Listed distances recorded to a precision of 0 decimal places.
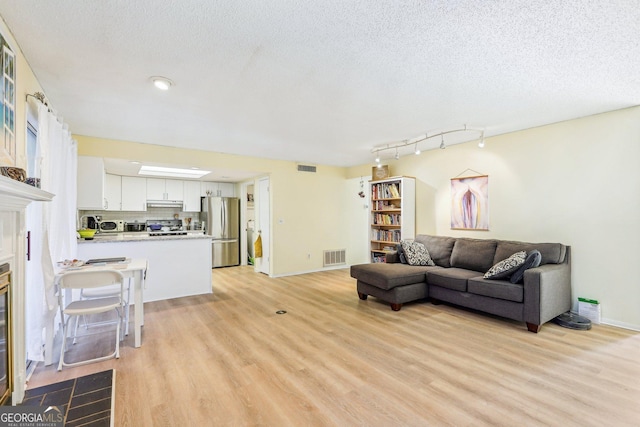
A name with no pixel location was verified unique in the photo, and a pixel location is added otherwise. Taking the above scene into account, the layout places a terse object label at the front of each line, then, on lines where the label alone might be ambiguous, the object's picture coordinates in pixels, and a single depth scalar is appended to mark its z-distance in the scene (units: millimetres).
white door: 6145
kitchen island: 4195
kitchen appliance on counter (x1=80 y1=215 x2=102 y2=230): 6234
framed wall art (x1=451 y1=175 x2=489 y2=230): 4512
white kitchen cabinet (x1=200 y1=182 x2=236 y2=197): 7309
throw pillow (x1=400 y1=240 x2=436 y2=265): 4535
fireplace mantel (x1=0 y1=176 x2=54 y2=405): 1723
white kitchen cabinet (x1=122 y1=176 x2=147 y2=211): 6438
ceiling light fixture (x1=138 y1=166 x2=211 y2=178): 5947
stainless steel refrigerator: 7148
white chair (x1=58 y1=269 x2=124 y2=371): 2539
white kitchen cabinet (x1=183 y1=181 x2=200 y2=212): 7086
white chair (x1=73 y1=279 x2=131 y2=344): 3208
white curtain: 2410
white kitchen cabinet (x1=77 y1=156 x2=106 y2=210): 4090
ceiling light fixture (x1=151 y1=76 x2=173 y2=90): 2524
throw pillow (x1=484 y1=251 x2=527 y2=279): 3396
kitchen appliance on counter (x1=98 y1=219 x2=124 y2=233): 6311
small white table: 2891
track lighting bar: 4066
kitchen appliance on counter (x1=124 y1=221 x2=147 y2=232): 6711
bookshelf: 5359
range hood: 6754
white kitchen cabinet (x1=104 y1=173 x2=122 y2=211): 6207
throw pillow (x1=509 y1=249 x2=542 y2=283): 3297
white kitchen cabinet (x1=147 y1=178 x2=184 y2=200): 6672
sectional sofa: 3205
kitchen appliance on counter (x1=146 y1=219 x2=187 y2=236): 6338
